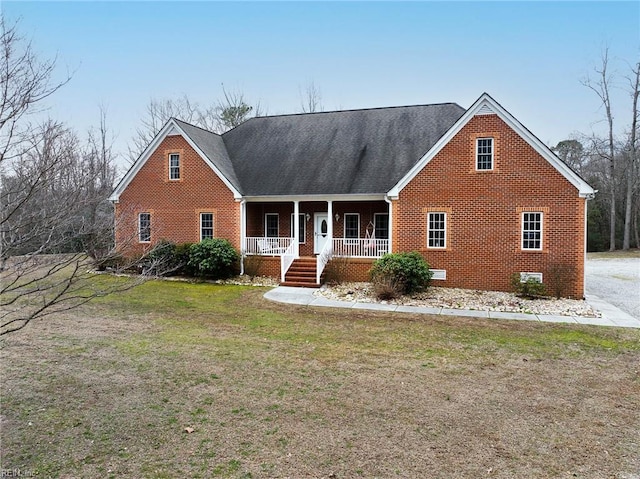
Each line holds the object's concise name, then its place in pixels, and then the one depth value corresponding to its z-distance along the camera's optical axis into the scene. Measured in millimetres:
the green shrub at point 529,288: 13305
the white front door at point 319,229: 18891
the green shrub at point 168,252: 17125
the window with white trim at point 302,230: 19156
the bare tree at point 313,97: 38716
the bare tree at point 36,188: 3773
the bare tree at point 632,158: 32375
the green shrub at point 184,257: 17297
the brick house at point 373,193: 14094
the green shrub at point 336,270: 16070
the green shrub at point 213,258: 16656
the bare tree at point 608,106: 33344
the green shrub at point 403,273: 13445
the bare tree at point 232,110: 38469
